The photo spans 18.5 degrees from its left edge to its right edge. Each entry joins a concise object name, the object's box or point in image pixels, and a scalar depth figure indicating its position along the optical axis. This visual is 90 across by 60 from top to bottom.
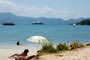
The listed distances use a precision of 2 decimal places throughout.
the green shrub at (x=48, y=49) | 15.80
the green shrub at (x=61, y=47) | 16.83
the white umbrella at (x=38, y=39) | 15.54
